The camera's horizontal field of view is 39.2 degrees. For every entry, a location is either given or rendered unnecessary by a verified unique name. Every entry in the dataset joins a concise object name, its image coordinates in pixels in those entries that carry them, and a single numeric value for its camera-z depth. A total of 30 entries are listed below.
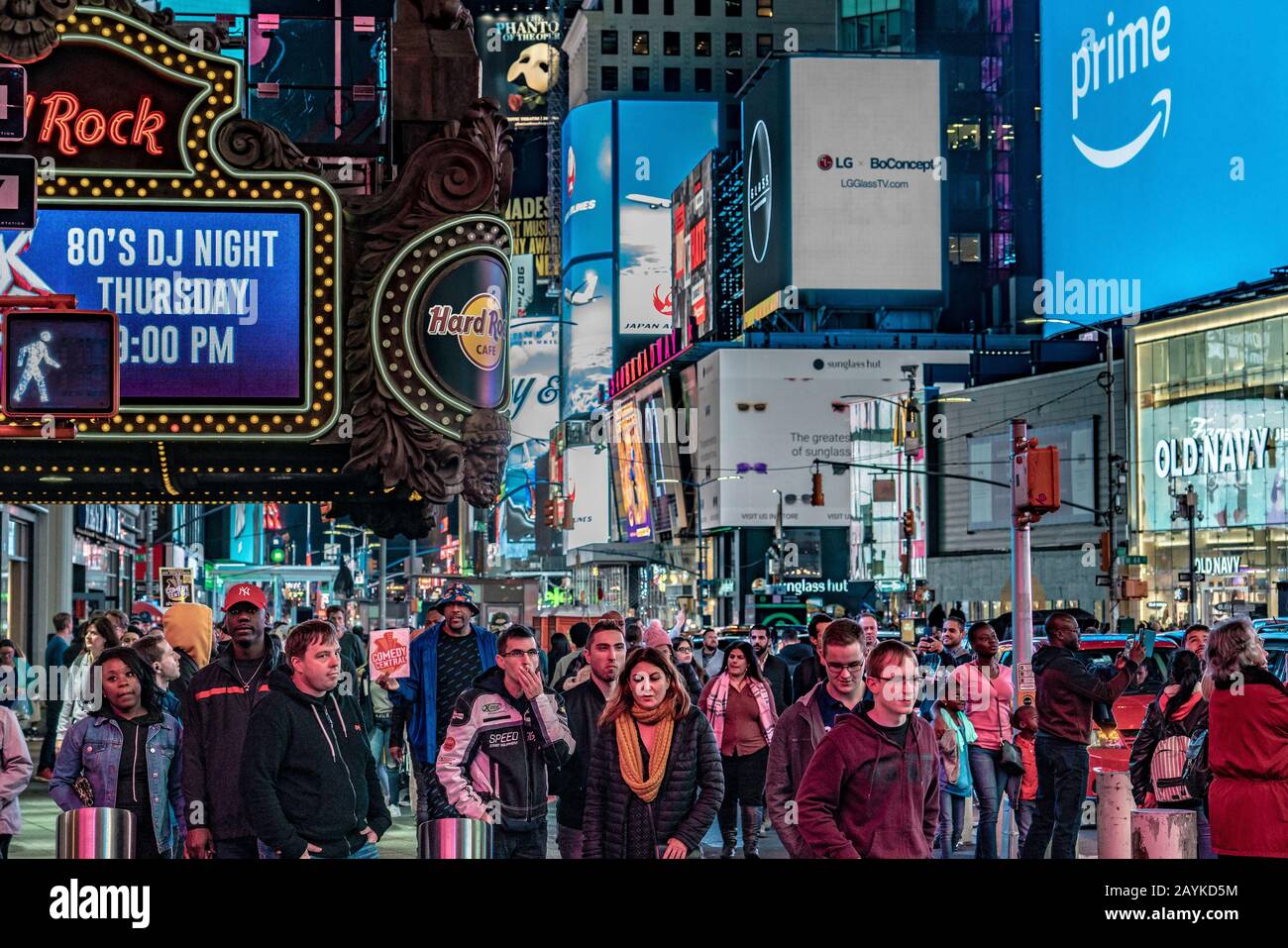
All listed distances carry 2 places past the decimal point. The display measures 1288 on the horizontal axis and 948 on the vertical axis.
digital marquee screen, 13.58
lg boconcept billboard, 111.69
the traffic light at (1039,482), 16.19
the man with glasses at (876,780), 7.67
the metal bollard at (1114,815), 8.38
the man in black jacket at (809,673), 17.73
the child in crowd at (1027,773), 13.75
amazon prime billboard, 64.75
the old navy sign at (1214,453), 66.00
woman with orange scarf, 8.70
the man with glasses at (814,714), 8.71
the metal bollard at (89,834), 6.72
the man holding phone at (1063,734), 13.26
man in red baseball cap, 9.08
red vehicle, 19.09
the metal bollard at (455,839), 6.22
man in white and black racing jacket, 9.36
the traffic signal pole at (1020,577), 14.44
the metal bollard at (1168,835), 7.72
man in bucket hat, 13.73
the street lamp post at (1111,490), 43.88
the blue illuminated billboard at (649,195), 159.50
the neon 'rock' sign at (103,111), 13.95
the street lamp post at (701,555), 115.88
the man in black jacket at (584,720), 9.90
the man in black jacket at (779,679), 18.41
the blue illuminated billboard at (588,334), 169.00
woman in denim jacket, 9.59
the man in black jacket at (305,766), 8.28
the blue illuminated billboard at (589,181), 160.62
